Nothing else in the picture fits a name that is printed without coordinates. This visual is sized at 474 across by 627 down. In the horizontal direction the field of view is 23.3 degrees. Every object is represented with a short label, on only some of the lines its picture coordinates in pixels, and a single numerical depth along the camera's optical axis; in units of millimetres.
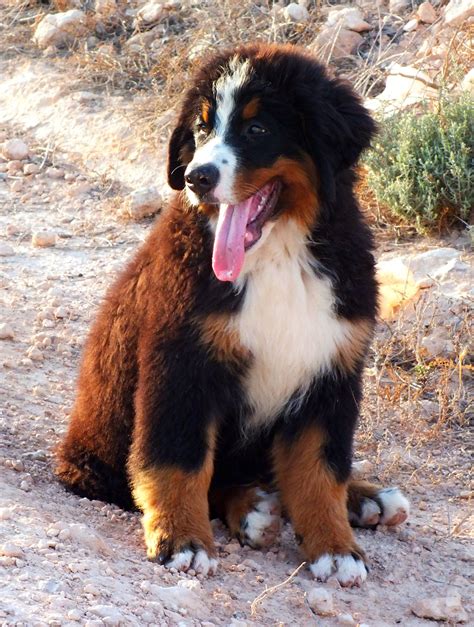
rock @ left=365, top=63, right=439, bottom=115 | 8859
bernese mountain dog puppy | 4516
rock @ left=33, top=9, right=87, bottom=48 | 11281
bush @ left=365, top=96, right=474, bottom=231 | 7887
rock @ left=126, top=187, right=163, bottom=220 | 8898
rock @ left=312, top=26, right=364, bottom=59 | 9812
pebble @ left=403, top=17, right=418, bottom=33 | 9969
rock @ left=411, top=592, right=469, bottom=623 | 4562
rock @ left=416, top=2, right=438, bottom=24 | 9914
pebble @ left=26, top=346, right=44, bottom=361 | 6867
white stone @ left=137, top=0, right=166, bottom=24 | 11109
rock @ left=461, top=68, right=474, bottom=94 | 8680
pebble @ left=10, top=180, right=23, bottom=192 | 9695
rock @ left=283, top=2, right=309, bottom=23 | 10344
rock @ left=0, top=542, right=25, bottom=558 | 3986
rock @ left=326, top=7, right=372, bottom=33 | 10062
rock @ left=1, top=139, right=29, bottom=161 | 10062
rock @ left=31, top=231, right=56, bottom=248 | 8680
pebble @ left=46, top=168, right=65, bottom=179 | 9812
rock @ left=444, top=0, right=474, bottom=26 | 9383
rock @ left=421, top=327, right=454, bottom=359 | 6883
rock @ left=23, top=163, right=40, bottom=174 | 9859
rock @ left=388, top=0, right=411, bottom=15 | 10281
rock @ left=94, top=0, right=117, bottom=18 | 11305
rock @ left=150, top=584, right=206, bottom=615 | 4051
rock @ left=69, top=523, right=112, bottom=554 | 4391
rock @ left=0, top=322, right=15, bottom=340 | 7012
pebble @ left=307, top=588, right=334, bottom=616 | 4422
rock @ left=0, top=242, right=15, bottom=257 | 8492
